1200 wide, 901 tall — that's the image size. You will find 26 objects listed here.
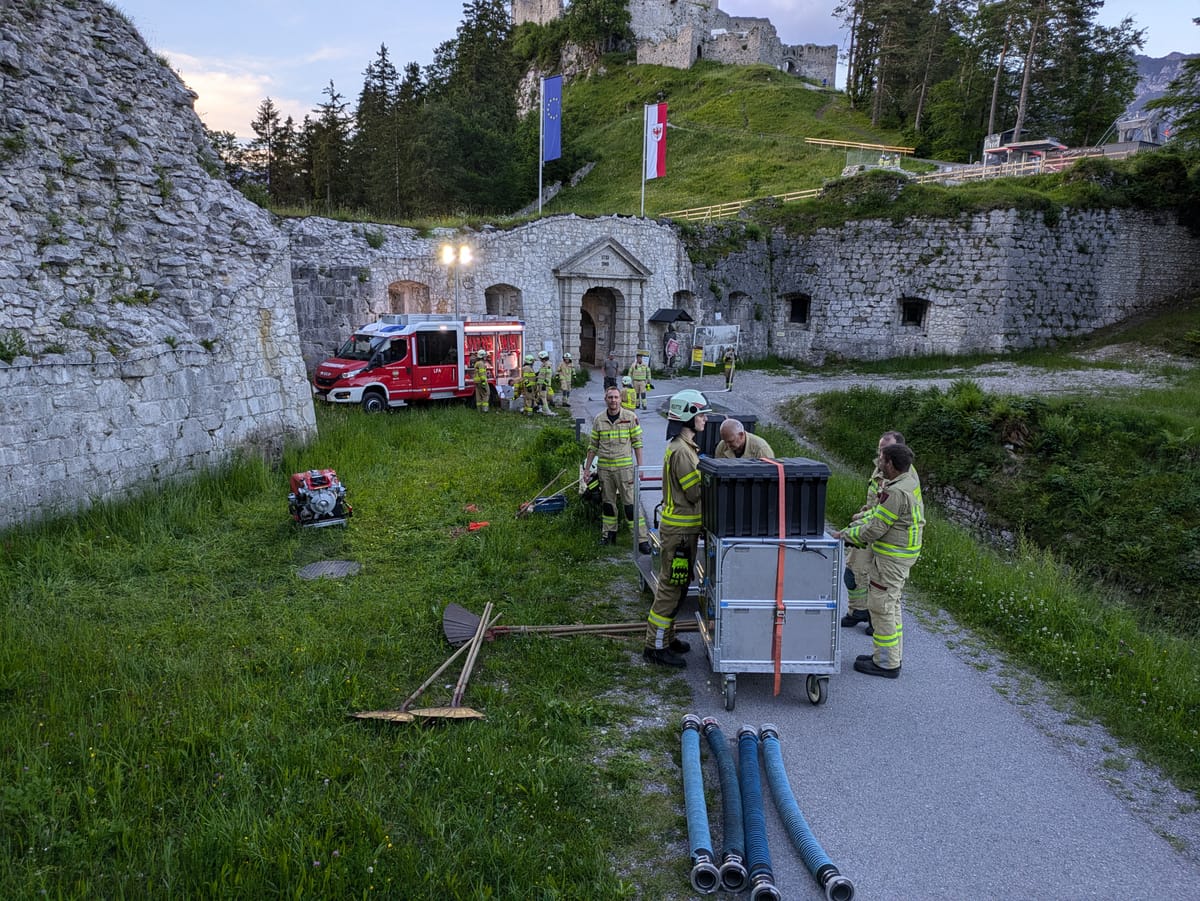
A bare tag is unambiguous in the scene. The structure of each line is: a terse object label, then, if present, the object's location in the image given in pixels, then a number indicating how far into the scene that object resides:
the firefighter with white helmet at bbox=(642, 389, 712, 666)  5.66
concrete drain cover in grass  7.51
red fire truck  16.22
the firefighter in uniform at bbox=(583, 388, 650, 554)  8.50
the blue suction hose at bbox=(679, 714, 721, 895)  3.51
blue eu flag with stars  24.06
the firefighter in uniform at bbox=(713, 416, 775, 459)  5.94
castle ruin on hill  60.34
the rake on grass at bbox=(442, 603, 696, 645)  5.97
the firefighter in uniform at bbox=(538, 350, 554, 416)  17.08
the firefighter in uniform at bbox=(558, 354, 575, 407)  18.44
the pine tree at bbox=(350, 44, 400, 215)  37.41
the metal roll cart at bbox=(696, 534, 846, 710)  5.02
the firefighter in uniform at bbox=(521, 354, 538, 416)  17.08
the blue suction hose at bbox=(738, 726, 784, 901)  3.38
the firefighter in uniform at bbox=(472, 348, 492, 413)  16.91
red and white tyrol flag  25.34
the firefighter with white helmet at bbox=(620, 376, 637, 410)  12.20
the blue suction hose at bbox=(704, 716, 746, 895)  3.51
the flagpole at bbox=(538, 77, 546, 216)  23.87
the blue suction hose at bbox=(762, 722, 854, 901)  3.43
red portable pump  8.77
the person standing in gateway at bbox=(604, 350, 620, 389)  21.41
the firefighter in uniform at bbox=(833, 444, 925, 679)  5.61
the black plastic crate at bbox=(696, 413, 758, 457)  8.09
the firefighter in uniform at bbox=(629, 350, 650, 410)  16.47
